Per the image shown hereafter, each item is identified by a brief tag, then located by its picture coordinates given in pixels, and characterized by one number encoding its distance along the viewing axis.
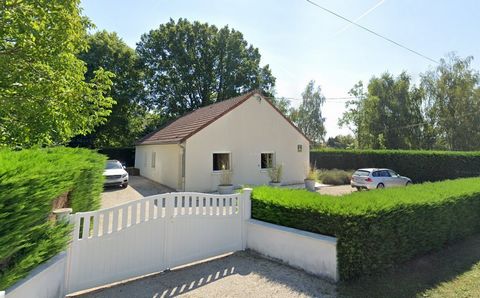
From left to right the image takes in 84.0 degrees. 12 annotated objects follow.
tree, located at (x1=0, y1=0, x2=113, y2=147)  4.96
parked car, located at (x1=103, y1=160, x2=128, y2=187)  14.96
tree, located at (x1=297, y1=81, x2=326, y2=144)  43.16
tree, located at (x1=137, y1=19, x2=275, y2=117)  33.62
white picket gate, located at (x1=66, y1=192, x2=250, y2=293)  4.05
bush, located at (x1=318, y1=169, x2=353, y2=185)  19.95
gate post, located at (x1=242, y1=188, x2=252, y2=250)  5.91
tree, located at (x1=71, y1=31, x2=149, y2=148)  28.70
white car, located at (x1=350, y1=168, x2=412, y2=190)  16.16
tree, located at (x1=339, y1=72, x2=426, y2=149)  33.25
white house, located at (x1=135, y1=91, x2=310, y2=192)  14.35
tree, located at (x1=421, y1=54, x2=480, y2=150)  29.95
